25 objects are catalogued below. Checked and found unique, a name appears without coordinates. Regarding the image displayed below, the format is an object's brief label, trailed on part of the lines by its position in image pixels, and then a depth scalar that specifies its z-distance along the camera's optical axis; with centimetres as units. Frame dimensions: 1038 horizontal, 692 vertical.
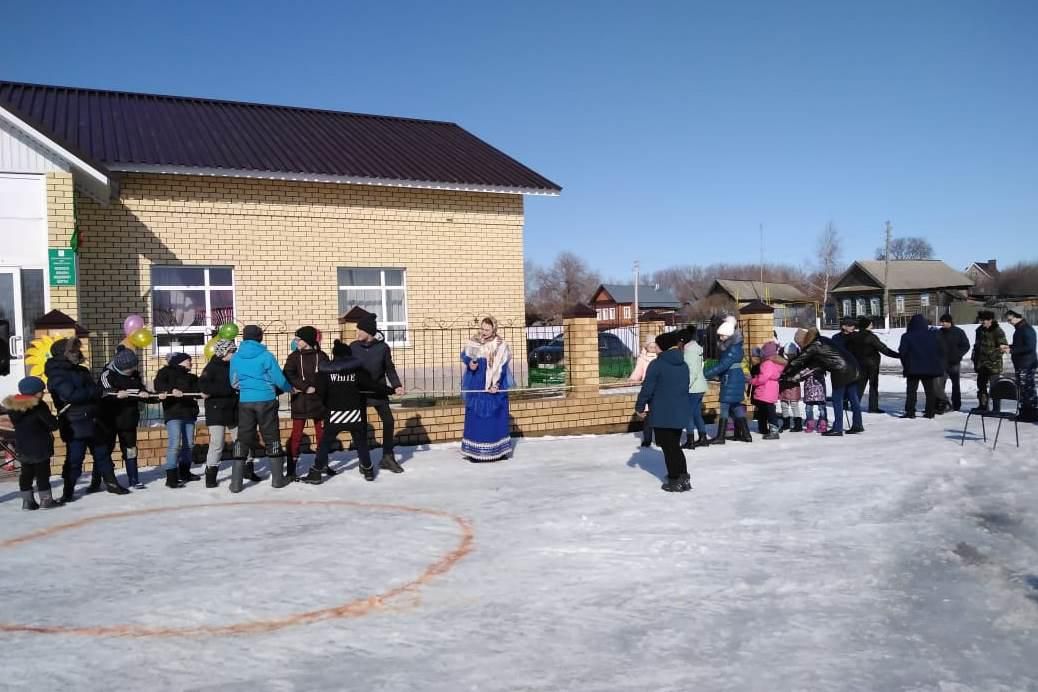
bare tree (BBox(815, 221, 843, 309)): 6844
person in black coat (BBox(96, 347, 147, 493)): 767
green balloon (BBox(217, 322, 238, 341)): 864
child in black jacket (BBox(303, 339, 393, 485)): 807
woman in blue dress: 893
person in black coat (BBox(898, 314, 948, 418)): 1230
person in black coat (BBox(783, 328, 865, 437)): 1041
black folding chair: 930
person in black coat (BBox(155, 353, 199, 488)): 782
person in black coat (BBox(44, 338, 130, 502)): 715
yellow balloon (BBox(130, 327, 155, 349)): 824
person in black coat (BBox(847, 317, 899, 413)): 1199
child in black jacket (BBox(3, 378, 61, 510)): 688
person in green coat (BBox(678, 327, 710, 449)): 1010
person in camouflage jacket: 1227
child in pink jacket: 1060
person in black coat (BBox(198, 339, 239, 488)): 780
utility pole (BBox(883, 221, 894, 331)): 5350
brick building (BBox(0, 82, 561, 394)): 1120
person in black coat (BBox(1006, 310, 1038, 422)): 1127
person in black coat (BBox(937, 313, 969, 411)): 1309
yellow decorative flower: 884
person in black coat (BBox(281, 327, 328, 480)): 823
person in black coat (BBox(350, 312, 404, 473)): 834
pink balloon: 863
